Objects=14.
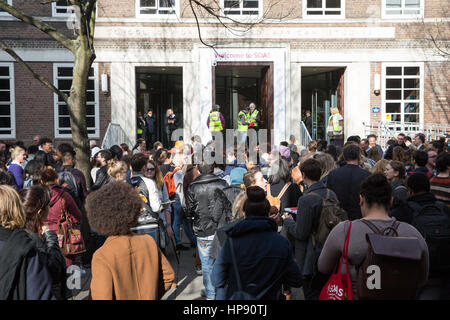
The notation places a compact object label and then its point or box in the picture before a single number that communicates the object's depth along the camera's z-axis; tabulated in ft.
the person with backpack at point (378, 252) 9.91
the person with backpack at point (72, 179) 23.28
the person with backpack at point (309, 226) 14.83
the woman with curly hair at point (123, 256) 10.19
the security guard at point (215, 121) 54.08
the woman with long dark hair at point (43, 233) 10.80
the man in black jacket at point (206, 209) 20.49
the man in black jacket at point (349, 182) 19.89
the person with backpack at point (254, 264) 10.63
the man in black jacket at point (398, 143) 34.97
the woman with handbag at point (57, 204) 18.52
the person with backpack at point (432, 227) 12.61
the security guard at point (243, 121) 55.98
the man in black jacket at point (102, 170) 24.76
